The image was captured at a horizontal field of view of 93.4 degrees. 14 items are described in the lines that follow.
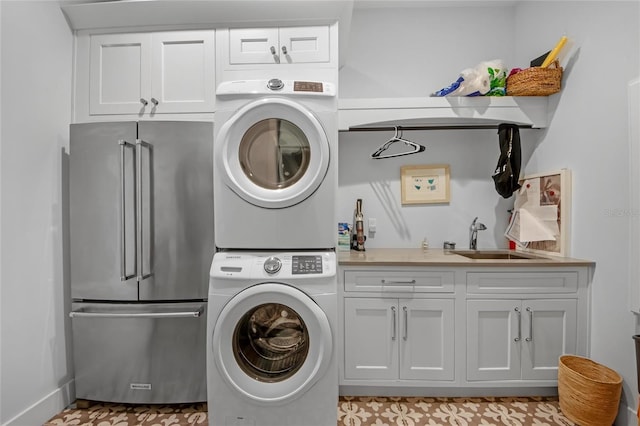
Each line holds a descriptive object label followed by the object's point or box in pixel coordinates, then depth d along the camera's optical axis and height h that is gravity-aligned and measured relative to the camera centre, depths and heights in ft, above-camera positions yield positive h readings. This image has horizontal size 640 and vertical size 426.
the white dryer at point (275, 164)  5.19 +0.74
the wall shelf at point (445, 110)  7.25 +2.34
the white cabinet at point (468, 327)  6.37 -2.57
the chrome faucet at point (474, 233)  8.14 -0.73
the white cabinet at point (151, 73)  6.59 +2.95
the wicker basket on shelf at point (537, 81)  6.77 +2.87
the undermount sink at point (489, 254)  7.93 -1.26
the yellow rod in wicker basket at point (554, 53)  6.63 +3.45
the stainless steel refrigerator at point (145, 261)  5.92 -1.11
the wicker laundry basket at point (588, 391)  5.30 -3.34
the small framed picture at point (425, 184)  8.46 +0.63
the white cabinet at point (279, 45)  6.43 +3.47
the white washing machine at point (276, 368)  4.89 -2.30
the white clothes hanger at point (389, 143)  7.33 +1.47
